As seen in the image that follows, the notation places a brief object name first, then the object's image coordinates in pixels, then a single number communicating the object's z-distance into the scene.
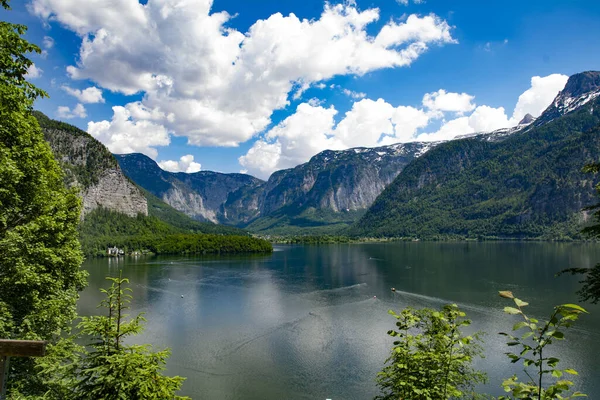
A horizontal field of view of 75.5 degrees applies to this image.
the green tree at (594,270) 13.36
